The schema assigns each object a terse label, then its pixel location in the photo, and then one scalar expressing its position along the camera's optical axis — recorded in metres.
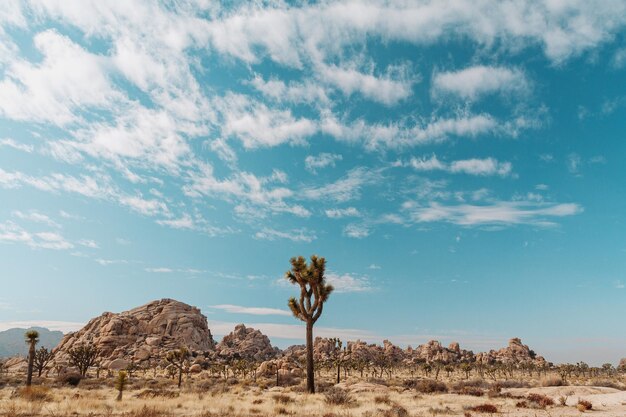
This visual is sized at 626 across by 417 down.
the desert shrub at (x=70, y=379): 40.26
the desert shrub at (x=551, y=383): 35.55
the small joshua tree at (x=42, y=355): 53.61
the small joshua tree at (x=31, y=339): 41.41
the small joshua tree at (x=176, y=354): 51.34
